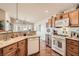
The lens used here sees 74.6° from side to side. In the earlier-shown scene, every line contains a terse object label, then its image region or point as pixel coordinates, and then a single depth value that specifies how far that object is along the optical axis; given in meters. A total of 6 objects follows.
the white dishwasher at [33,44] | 1.36
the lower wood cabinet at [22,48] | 0.95
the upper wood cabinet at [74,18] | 1.14
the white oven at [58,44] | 1.22
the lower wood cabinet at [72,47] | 1.11
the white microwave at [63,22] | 1.17
